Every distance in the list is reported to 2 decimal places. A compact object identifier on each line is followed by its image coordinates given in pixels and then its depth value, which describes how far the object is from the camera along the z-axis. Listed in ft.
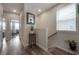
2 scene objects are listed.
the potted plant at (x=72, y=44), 3.71
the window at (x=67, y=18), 3.72
